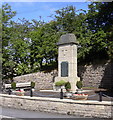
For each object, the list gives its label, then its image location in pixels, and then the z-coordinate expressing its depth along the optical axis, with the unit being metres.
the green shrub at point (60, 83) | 14.64
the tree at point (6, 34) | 19.50
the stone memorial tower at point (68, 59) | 14.89
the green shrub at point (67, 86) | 13.65
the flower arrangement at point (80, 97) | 9.20
